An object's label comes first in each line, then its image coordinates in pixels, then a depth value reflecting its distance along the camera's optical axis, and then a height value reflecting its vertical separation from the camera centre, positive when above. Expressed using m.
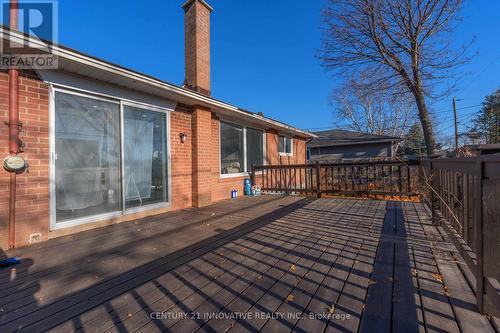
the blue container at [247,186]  6.91 -0.57
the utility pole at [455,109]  20.69 +4.99
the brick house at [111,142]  2.89 +0.43
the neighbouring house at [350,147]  15.73 +1.36
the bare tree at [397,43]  8.16 +4.61
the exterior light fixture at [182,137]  4.90 +0.64
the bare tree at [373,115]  21.67 +4.89
